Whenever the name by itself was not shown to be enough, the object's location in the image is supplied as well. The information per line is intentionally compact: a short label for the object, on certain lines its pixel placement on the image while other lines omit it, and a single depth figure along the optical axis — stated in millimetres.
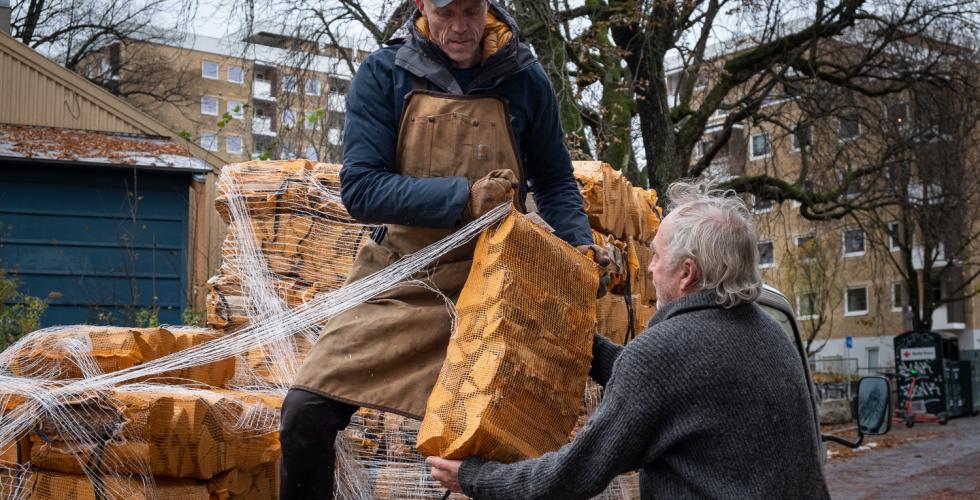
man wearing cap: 2621
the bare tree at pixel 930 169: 14391
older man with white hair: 2184
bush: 6458
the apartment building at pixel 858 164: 14773
